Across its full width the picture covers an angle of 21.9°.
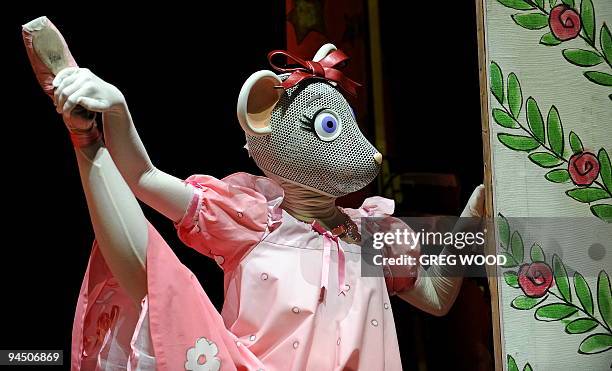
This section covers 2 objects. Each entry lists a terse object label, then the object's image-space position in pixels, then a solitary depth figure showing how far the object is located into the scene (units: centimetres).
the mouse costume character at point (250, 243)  310
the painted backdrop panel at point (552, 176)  357
